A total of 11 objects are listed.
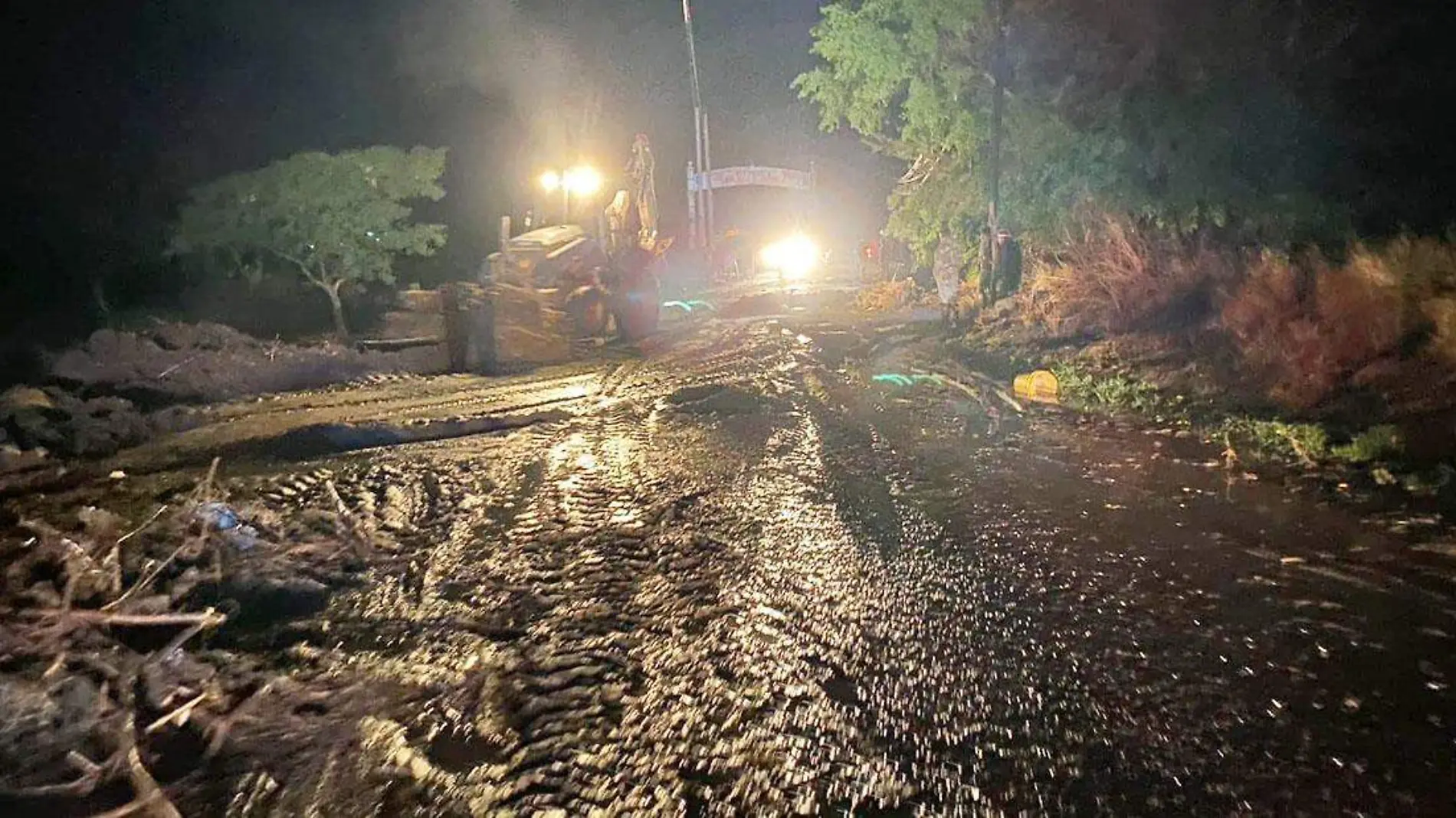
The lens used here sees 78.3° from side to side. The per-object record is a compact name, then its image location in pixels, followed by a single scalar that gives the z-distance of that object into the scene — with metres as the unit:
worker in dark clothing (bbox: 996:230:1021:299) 18.81
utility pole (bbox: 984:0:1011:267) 17.08
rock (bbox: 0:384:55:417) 10.95
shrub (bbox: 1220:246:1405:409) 9.43
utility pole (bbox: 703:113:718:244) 34.19
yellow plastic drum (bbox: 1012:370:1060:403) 12.35
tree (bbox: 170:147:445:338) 15.34
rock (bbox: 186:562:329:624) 6.01
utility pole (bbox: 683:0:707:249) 32.34
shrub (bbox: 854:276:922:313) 25.66
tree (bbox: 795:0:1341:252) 11.06
